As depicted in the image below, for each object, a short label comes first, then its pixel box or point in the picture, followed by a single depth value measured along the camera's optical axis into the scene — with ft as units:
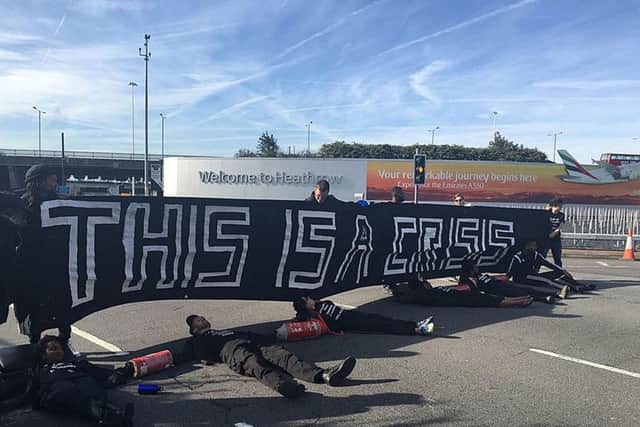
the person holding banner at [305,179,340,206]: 25.89
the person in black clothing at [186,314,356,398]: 15.38
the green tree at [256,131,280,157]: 365.61
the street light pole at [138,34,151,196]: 150.26
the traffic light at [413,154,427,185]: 59.11
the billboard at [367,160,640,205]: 130.62
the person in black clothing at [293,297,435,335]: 21.67
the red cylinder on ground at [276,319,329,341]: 20.49
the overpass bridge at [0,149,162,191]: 236.22
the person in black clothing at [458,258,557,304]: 28.84
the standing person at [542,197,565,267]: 36.58
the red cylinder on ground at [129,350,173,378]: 16.33
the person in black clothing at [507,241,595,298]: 32.45
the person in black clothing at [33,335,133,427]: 12.72
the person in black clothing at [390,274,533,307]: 27.35
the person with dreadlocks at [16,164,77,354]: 17.17
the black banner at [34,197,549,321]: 18.42
